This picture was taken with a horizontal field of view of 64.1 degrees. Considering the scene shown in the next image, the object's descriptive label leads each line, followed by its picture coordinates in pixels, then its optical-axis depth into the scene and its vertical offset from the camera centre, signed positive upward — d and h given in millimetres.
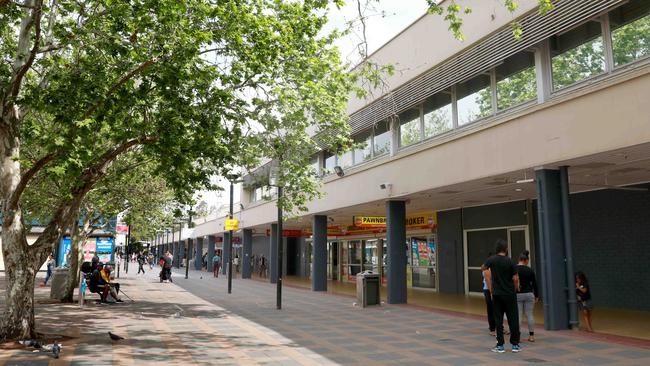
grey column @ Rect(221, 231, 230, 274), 37875 -394
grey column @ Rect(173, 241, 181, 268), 55712 -795
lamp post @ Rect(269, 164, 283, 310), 14359 +411
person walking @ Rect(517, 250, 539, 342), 9279 -853
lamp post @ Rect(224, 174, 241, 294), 20670 -281
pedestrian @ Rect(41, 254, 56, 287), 24591 -787
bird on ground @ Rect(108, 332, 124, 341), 9070 -1503
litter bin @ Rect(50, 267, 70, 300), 16453 -1077
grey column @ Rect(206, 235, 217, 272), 44500 -105
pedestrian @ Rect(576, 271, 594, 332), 10141 -1010
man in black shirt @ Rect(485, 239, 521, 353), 8461 -788
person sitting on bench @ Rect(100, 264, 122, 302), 15820 -962
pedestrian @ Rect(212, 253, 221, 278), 34688 -1082
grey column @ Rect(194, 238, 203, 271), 49625 -854
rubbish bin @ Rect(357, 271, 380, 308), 15281 -1236
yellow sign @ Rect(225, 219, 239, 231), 20891 +980
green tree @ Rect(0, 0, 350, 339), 8344 +2849
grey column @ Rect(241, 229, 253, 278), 32688 -544
